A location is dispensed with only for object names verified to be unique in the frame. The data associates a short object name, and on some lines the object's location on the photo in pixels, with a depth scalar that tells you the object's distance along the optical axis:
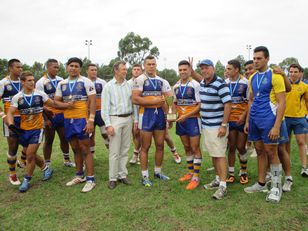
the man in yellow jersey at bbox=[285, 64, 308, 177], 5.64
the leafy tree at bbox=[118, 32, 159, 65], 53.56
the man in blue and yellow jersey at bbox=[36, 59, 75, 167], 6.07
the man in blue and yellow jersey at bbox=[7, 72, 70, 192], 5.13
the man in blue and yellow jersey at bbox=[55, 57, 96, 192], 5.16
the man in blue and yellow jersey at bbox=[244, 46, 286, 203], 4.21
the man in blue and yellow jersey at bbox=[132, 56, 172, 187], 5.24
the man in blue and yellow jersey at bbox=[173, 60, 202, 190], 5.23
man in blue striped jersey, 4.61
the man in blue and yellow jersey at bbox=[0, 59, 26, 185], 5.55
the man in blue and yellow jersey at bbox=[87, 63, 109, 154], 6.75
